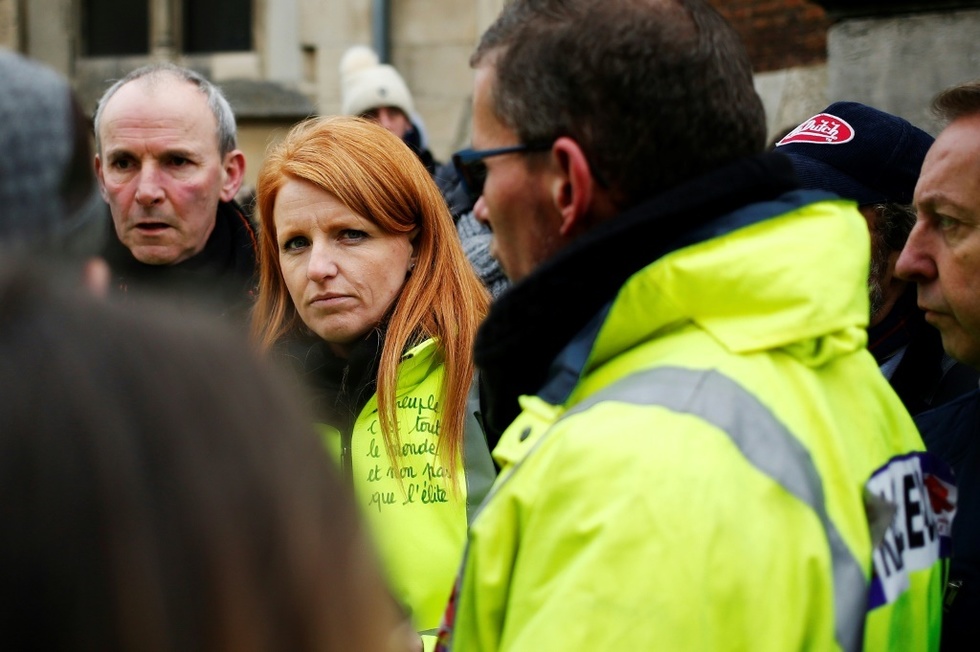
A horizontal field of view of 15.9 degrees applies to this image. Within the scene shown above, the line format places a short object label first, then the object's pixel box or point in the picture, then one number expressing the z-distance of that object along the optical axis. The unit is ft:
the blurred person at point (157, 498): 4.76
